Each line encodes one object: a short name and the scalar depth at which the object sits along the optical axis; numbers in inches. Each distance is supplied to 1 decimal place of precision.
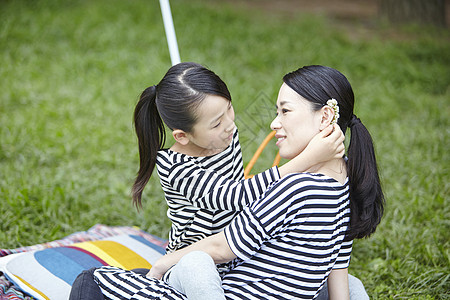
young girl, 84.3
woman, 75.9
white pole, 123.6
